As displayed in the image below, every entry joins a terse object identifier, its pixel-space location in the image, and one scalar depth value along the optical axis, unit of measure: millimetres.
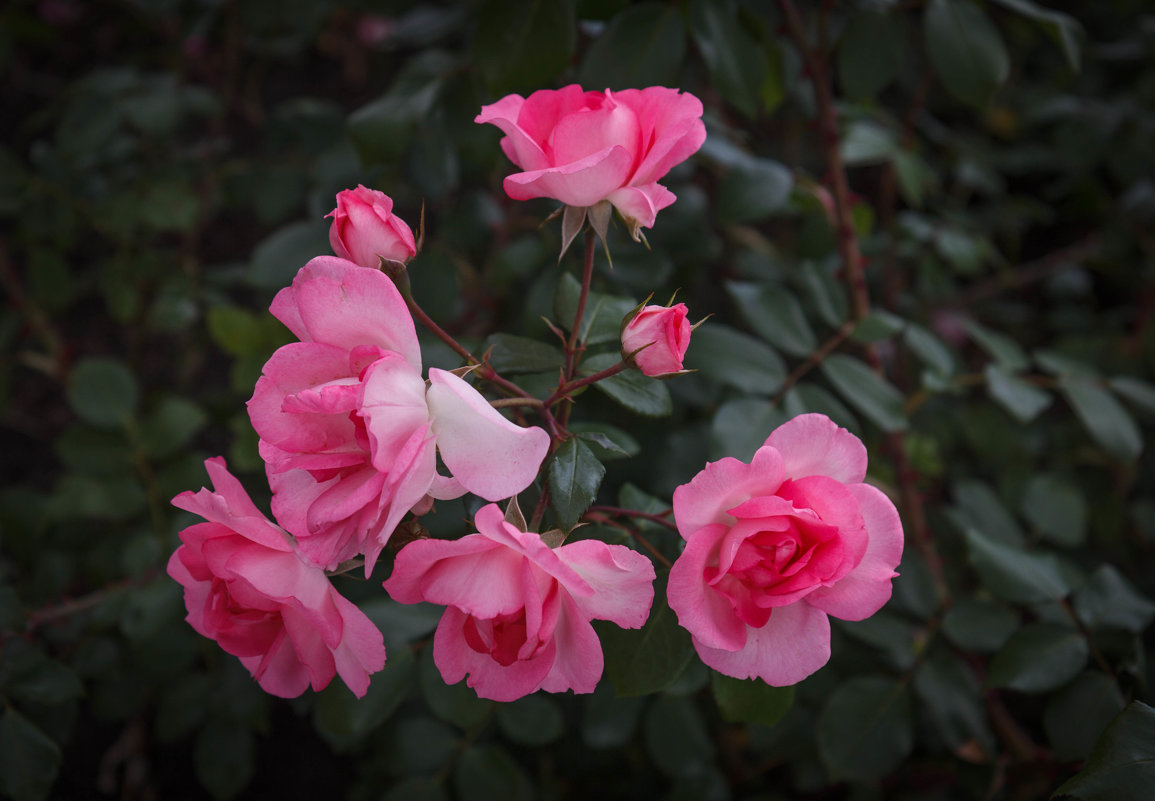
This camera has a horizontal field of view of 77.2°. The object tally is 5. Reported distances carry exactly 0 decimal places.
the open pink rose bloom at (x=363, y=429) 383
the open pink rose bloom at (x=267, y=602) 429
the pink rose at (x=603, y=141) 463
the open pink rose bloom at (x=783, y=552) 418
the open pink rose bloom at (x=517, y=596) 396
